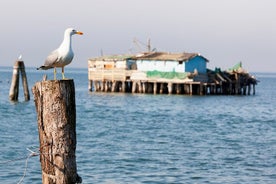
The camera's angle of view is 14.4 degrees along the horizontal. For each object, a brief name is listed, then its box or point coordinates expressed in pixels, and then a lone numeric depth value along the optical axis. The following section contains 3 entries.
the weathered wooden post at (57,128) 12.51
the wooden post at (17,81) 75.41
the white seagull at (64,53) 14.68
